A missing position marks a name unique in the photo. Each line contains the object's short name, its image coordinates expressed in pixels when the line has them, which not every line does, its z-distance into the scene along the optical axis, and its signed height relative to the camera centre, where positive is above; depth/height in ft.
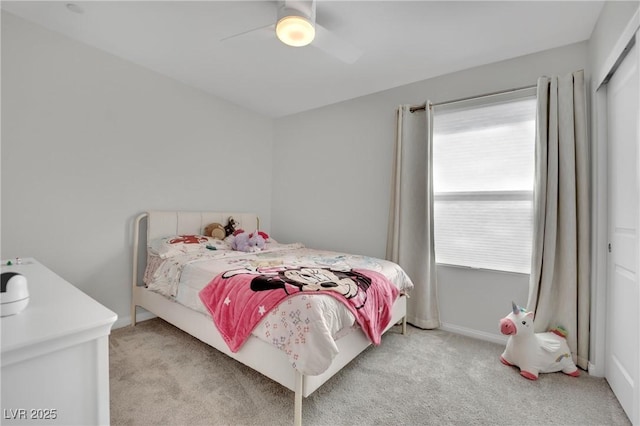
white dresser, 2.37 -1.37
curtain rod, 8.34 +3.54
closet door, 5.25 -0.45
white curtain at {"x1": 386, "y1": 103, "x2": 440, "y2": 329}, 9.50 -0.06
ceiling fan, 5.91 +3.81
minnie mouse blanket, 5.68 -1.73
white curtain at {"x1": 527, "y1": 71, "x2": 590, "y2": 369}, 7.21 -0.04
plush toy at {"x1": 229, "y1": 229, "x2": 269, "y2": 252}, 9.95 -1.07
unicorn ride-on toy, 6.86 -3.20
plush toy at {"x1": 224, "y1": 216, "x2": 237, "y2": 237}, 11.36 -0.64
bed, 5.24 -2.01
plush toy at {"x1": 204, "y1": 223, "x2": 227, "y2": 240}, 10.73 -0.76
